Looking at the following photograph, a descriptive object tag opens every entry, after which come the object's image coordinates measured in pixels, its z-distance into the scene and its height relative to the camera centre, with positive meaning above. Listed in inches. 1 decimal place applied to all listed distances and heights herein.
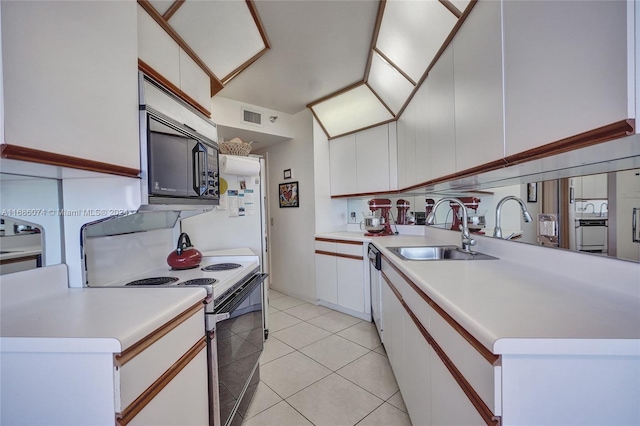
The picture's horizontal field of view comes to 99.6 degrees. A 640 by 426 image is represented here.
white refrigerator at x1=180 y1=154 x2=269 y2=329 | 93.4 -2.4
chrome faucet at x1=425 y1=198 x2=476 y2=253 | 70.9 -7.1
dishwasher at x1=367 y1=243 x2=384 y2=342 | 91.9 -28.4
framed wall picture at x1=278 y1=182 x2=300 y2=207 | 148.5 +8.1
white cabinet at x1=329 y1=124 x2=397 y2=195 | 123.0 +22.6
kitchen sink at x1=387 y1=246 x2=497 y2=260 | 77.9 -13.5
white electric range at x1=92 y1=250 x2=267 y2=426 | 48.9 -23.3
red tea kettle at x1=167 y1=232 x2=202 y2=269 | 67.1 -11.6
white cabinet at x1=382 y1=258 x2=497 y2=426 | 28.6 -22.9
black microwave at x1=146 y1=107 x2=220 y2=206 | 48.6 +9.6
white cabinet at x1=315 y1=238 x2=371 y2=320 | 116.6 -31.7
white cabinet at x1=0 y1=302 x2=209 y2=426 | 28.3 -18.2
